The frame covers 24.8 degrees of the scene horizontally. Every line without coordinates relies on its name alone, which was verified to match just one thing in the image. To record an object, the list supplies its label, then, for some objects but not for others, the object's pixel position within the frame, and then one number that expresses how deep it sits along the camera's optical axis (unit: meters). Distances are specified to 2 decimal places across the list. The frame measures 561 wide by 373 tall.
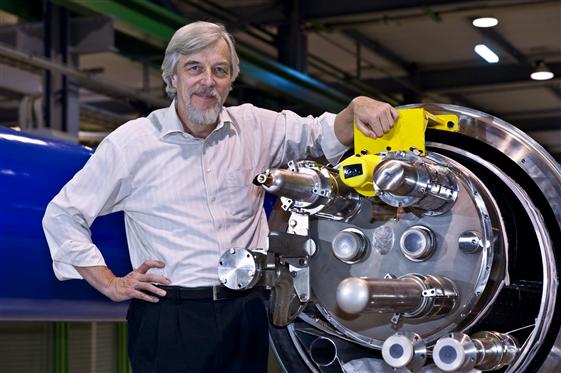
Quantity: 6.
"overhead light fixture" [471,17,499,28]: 10.08
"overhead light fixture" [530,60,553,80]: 11.80
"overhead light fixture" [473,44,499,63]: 10.76
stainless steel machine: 2.94
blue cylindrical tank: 3.19
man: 3.22
